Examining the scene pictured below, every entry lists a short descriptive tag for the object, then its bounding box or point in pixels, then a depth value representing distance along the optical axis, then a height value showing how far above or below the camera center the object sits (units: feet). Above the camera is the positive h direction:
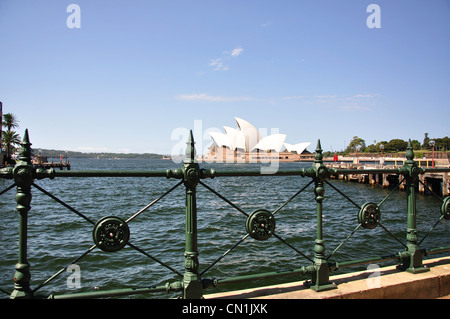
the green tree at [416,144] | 415.44 +16.57
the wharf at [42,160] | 212.74 +1.81
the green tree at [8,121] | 222.48 +29.37
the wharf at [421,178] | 80.23 -7.73
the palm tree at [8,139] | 208.95 +16.20
